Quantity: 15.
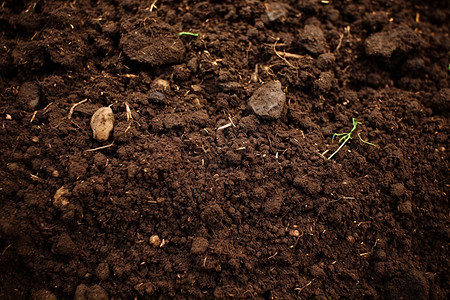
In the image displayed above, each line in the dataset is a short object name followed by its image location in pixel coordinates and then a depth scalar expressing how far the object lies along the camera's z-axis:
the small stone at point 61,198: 0.54
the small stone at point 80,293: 0.53
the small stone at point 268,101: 0.57
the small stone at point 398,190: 0.57
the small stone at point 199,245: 0.54
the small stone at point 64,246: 0.54
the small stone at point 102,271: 0.54
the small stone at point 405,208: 0.57
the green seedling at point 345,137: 0.58
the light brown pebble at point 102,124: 0.55
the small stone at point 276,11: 0.62
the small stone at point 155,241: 0.55
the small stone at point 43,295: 0.53
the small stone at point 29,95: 0.57
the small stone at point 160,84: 0.58
